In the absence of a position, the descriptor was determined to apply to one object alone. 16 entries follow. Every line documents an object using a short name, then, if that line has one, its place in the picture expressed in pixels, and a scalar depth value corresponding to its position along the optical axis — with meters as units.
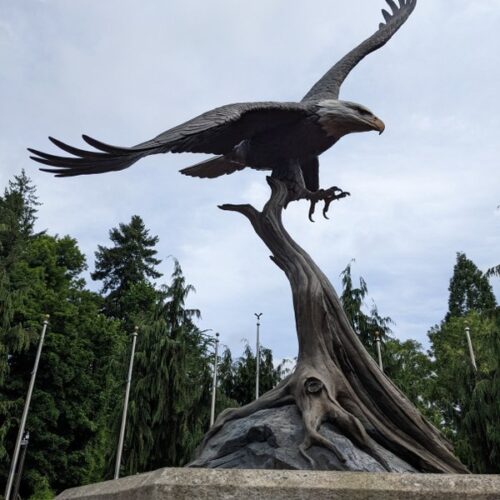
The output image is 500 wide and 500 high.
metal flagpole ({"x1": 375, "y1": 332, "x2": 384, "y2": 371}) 10.75
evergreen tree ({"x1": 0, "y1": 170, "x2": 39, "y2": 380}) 14.87
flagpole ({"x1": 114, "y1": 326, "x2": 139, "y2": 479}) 11.18
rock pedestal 3.30
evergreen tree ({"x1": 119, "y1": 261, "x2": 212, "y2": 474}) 12.49
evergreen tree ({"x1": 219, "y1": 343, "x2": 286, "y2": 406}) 15.27
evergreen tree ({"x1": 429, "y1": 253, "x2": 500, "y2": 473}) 11.65
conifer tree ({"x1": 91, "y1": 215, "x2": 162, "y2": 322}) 28.91
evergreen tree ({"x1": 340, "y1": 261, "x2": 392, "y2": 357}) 14.29
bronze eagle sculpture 4.28
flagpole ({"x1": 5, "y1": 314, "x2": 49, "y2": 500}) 11.80
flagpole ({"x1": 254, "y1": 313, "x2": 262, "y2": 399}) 12.75
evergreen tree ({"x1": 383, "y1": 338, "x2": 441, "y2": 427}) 14.08
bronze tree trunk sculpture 3.71
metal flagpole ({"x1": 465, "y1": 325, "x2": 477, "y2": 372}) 12.94
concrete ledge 2.28
